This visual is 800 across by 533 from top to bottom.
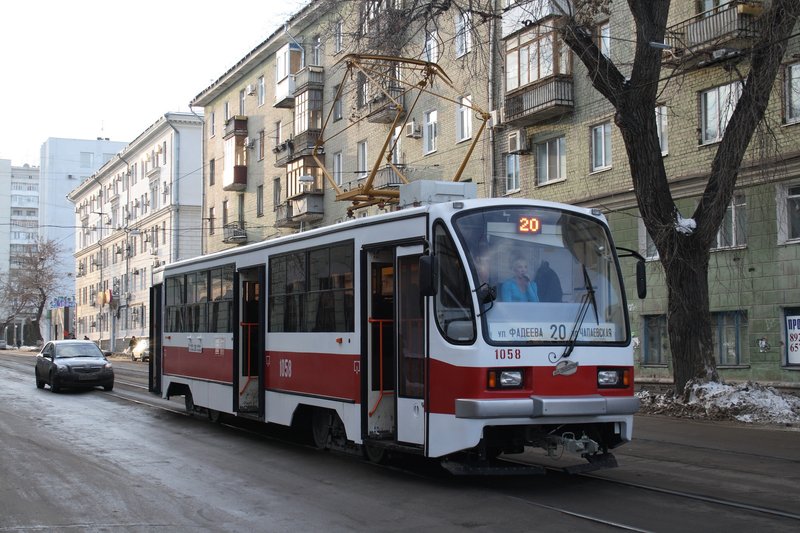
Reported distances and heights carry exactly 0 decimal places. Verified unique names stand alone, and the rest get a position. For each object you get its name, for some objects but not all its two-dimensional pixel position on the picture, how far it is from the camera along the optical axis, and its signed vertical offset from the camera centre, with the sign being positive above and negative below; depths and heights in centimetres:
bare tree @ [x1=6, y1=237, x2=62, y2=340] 9156 +457
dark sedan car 2536 -116
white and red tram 918 -12
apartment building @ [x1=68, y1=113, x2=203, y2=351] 6294 +781
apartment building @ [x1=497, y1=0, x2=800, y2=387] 2128 +430
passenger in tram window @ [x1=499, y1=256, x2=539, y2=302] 941 +37
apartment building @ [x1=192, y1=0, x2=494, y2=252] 1777 +744
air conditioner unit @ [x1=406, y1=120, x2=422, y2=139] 3541 +732
